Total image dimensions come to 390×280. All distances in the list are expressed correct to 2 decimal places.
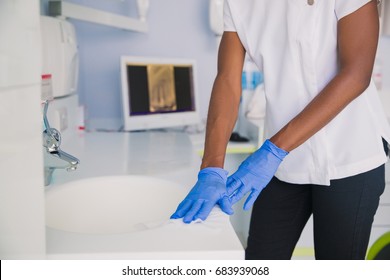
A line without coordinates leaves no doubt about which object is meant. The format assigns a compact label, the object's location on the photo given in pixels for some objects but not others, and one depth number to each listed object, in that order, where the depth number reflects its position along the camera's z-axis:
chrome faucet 1.00
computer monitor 2.28
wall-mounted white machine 1.68
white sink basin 1.25
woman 1.07
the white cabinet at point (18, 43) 0.58
